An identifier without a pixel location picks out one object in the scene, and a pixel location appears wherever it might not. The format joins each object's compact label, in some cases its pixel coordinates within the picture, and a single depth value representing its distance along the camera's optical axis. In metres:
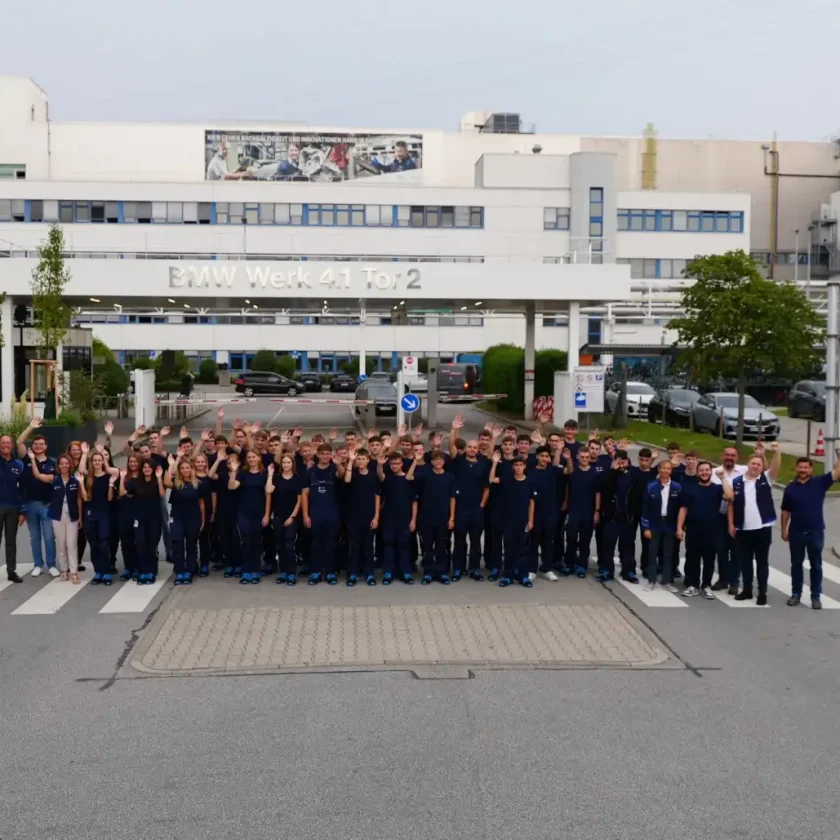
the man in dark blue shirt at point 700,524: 12.24
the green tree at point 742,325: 26.28
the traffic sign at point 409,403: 25.53
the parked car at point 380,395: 38.47
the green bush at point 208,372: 68.31
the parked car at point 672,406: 35.75
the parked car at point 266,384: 59.97
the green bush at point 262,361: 65.75
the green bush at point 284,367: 65.88
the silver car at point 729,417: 32.19
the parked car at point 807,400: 39.31
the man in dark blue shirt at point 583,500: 12.99
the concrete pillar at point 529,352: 37.41
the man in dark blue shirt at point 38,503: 13.37
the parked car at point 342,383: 63.12
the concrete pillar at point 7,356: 31.42
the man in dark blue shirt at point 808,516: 11.74
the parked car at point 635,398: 39.22
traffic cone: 27.21
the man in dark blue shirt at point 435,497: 12.70
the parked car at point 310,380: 63.50
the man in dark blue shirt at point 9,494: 13.06
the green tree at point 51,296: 29.44
